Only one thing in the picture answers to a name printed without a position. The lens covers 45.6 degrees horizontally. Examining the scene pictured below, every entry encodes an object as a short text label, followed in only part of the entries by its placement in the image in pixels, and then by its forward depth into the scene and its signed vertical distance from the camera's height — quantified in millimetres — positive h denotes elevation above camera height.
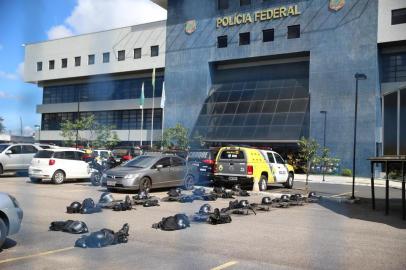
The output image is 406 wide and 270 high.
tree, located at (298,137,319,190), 22359 +315
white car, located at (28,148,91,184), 15258 -521
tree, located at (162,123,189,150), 31281 +1023
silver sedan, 12883 -599
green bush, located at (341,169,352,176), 28391 -838
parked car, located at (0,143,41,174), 17672 -306
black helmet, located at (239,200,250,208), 9217 -937
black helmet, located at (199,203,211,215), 8091 -949
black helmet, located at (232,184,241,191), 13675 -948
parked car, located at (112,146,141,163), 19444 -55
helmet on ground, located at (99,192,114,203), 9398 -930
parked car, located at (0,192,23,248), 5211 -749
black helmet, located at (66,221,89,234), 6391 -1028
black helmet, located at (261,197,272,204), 10508 -987
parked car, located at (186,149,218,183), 15297 -358
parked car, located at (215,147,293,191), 14875 -383
